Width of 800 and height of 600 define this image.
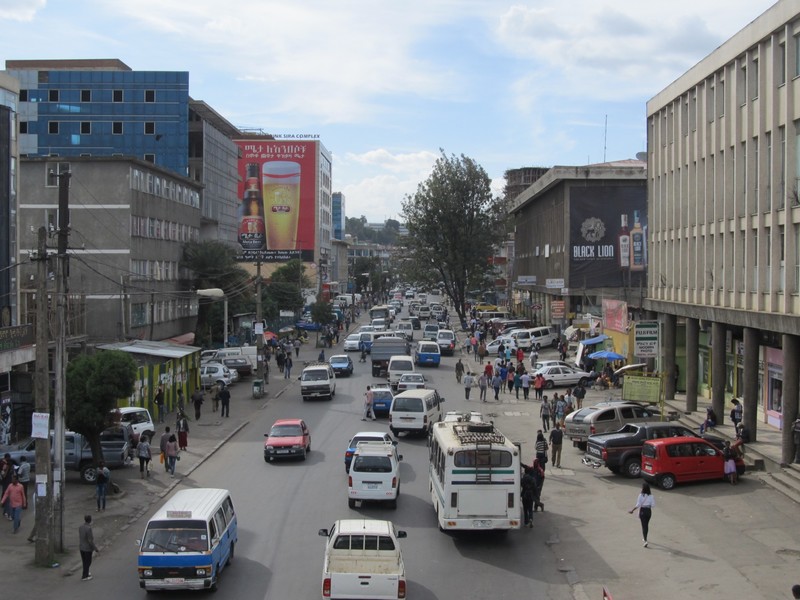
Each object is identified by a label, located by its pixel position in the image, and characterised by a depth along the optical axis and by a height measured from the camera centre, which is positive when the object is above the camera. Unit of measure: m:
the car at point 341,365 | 57.00 -5.18
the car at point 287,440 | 30.33 -5.37
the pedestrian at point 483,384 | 45.01 -5.04
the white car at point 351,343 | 73.12 -4.86
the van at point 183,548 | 16.56 -4.98
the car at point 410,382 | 43.62 -4.80
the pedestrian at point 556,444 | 29.03 -5.16
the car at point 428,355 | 60.88 -4.82
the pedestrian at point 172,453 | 28.92 -5.50
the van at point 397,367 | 48.44 -4.56
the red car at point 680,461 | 25.73 -5.08
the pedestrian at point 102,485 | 24.09 -5.48
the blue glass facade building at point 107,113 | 92.75 +17.67
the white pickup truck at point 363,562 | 15.31 -4.88
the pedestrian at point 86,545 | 18.27 -5.35
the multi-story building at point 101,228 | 51.59 +3.19
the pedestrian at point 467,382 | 45.53 -5.00
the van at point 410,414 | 34.22 -4.96
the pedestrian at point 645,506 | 19.83 -4.89
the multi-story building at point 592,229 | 69.00 +4.43
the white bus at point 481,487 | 19.83 -4.50
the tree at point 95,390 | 26.41 -3.19
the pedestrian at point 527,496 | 22.20 -5.24
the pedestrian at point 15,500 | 21.78 -5.31
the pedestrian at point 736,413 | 30.28 -4.33
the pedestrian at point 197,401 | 40.66 -5.39
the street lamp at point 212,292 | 41.75 -0.45
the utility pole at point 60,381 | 20.25 -2.30
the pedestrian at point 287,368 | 56.72 -5.35
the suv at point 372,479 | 23.34 -5.08
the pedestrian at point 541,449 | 24.34 -4.70
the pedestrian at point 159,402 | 39.28 -5.23
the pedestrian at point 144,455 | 28.38 -5.47
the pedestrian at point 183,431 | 32.06 -5.35
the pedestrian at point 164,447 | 29.24 -5.38
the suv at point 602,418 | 31.34 -4.69
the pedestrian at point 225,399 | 41.69 -5.39
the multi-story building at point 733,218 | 26.69 +2.49
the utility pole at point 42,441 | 19.42 -3.51
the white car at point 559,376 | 49.72 -5.05
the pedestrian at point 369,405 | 39.53 -5.39
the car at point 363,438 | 27.67 -4.85
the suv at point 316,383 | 46.12 -5.11
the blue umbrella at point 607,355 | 47.47 -3.73
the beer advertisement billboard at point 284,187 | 126.44 +13.79
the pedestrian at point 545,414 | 36.12 -5.22
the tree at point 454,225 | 93.19 +6.25
